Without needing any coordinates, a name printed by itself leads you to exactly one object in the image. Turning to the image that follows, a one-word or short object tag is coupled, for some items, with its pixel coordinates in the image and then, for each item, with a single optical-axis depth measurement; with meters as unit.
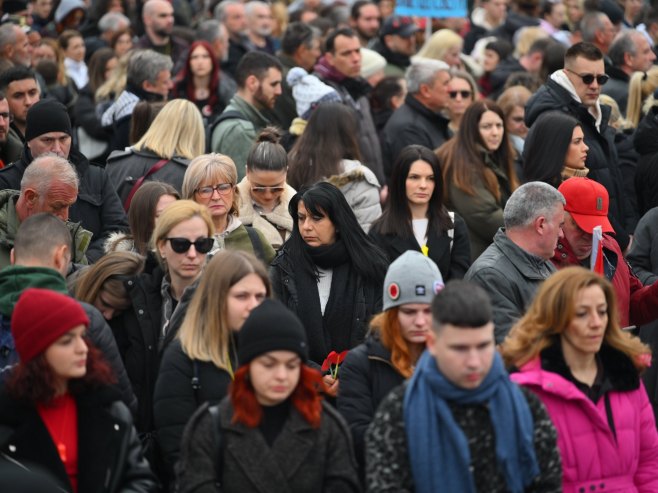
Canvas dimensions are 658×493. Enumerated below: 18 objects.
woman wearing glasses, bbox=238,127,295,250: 17.67
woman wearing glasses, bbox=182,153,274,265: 15.91
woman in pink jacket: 11.30
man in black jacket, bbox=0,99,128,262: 17.50
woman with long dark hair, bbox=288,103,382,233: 19.31
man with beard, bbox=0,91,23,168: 19.87
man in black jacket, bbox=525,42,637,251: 20.42
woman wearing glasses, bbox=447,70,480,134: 24.45
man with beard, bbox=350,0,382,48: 34.34
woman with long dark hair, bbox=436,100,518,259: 19.92
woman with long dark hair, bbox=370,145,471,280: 17.45
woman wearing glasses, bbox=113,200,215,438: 13.29
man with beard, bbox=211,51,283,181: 22.44
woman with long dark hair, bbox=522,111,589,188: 18.64
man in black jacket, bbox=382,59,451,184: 23.47
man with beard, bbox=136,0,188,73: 29.77
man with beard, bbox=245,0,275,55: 32.69
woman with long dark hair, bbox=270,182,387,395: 15.10
